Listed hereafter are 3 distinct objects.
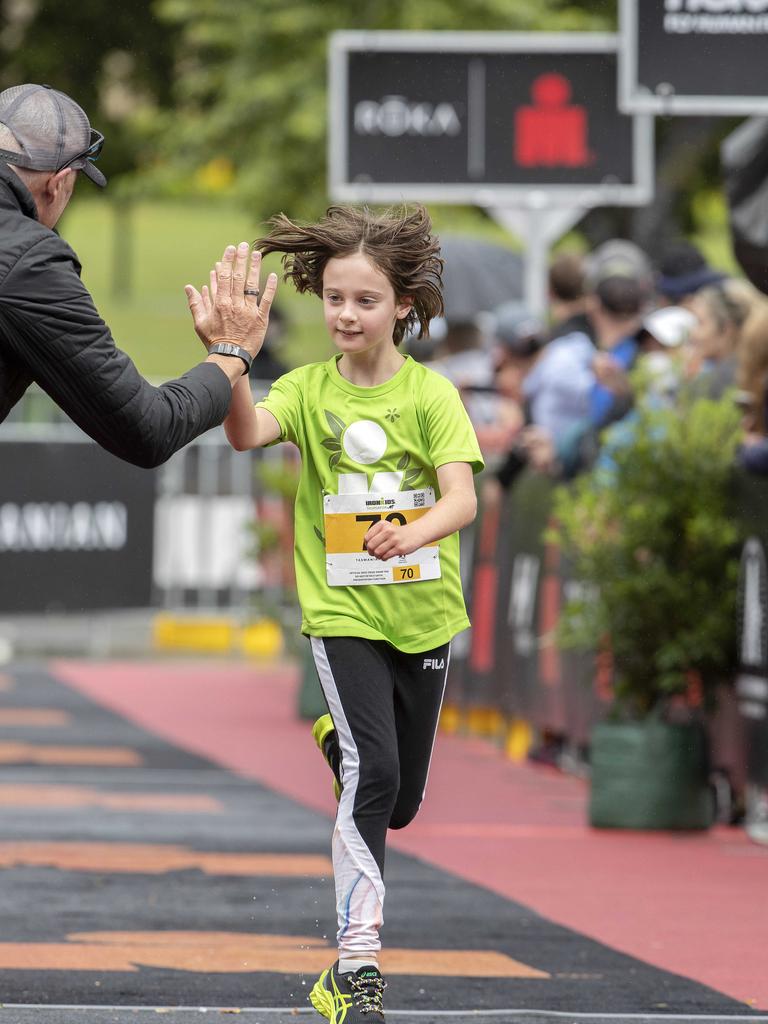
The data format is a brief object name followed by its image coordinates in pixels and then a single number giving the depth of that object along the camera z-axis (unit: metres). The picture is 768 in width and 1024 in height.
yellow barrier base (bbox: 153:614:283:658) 39.19
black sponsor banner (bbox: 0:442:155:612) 36.97
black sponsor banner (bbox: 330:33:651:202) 26.36
